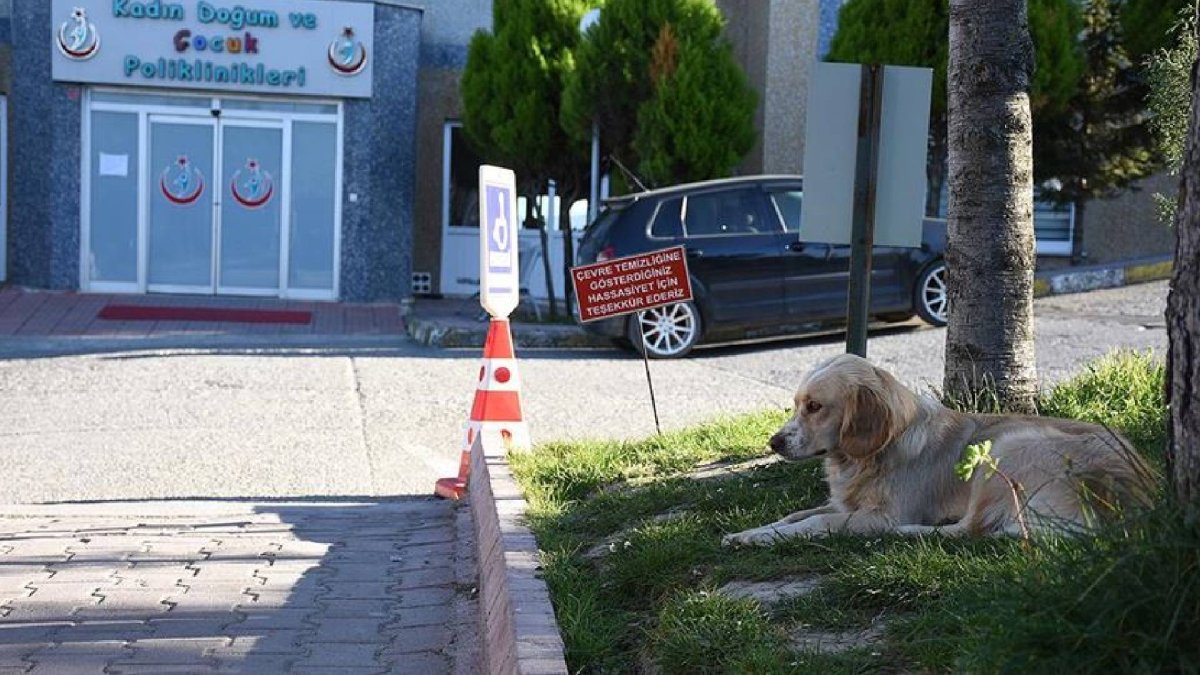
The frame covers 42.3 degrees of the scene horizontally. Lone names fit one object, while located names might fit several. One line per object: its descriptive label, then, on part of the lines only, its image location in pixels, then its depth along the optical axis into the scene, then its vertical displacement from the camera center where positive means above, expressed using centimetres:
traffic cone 893 -126
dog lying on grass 514 -85
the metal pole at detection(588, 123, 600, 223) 1859 +10
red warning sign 938 -59
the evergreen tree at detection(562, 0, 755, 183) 1769 +117
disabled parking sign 898 -36
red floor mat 1917 -184
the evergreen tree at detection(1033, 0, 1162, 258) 1789 +95
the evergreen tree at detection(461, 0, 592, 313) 1944 +116
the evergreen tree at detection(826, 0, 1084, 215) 1672 +173
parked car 1545 -70
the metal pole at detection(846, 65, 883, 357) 706 +10
